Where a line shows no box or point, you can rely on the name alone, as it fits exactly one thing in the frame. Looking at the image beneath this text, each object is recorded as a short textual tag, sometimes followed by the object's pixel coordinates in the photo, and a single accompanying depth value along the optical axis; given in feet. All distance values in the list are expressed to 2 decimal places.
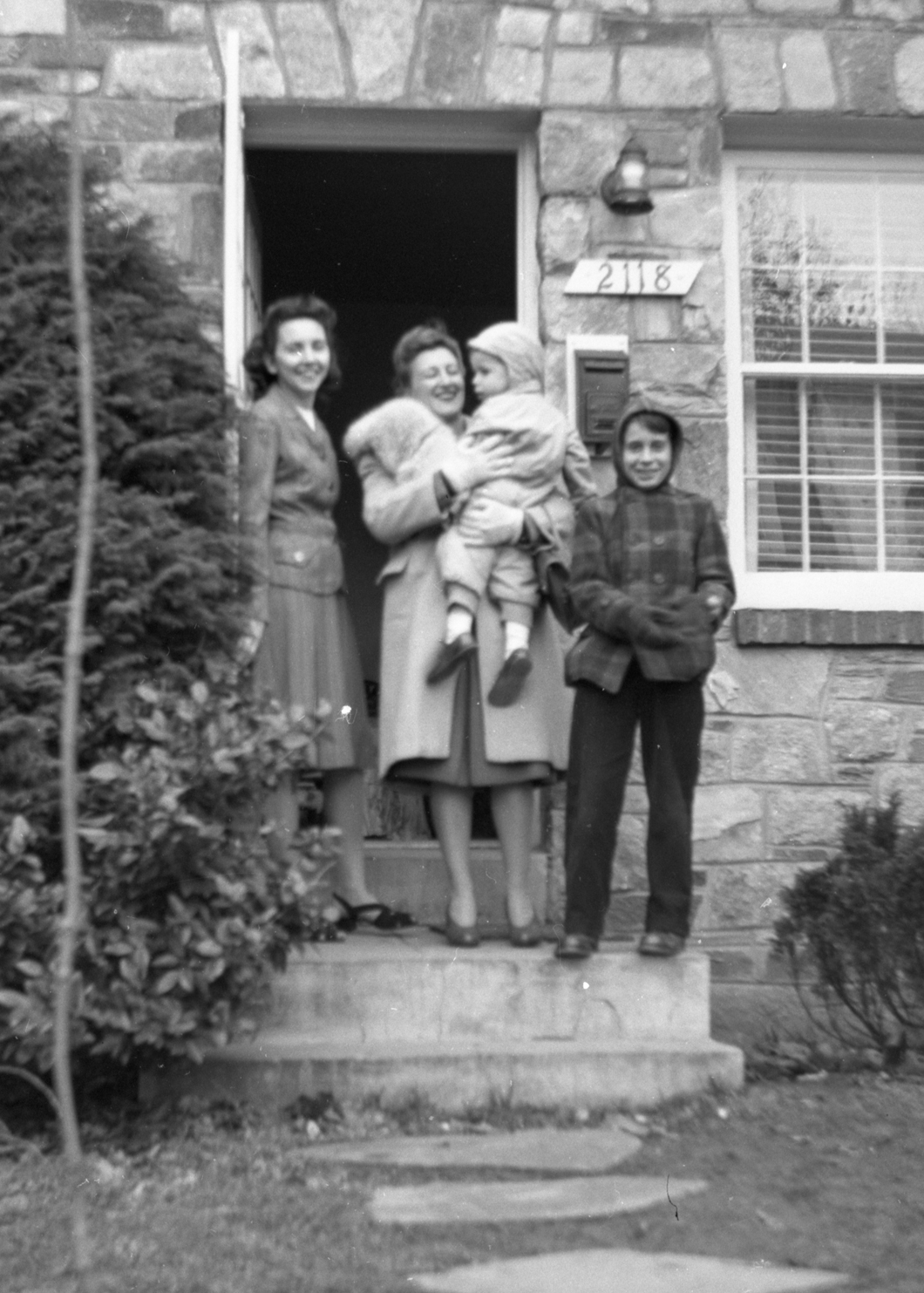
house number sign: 19.35
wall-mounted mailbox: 19.24
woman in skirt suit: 17.15
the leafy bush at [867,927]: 15.83
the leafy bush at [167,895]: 13.52
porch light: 19.19
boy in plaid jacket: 15.46
